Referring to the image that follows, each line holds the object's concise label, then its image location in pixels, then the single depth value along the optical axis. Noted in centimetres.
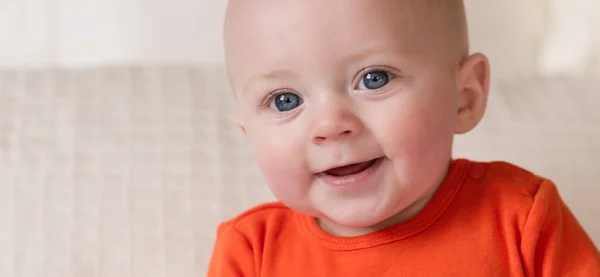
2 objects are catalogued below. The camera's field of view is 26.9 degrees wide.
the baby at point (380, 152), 55
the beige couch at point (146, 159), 71
